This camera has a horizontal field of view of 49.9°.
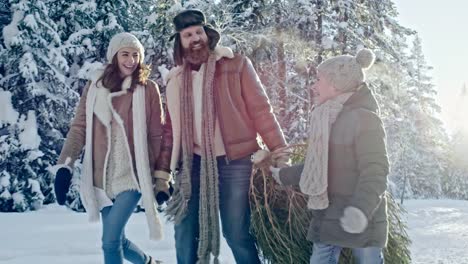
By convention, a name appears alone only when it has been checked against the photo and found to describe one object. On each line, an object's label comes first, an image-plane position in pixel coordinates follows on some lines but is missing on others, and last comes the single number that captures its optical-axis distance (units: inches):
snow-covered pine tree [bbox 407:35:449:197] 1153.4
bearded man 144.8
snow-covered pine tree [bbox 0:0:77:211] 543.2
